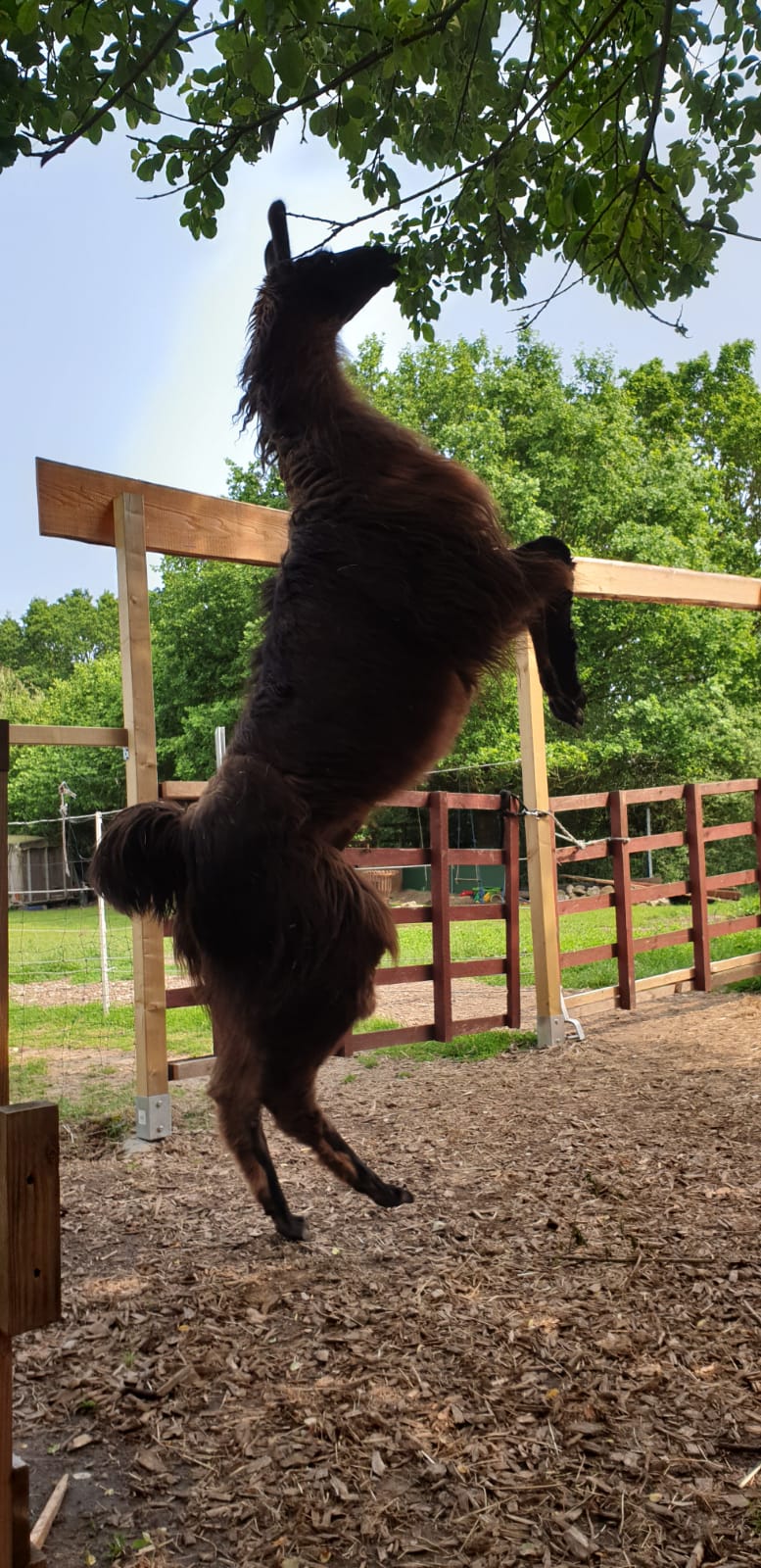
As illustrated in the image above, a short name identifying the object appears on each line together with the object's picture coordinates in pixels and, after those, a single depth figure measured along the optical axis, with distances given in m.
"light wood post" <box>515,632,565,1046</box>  5.30
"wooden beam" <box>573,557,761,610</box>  3.78
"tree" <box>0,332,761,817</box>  3.98
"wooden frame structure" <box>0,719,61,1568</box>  1.23
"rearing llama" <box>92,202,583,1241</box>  1.58
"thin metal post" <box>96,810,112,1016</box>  7.82
